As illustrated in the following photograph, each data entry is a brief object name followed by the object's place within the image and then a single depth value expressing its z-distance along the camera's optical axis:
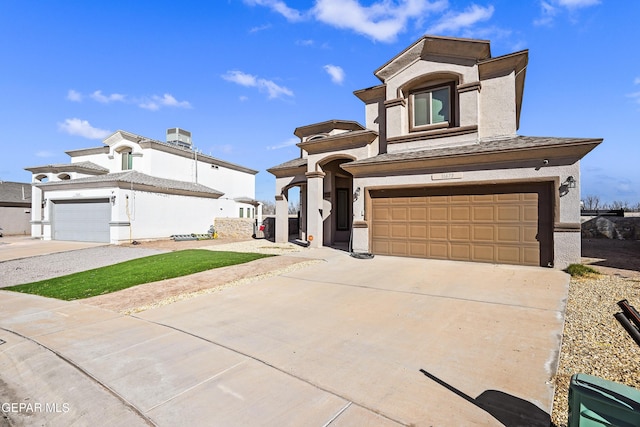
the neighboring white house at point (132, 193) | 19.46
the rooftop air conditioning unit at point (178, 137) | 29.20
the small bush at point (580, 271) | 8.43
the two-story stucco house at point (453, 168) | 9.45
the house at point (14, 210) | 27.58
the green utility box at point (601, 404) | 1.99
